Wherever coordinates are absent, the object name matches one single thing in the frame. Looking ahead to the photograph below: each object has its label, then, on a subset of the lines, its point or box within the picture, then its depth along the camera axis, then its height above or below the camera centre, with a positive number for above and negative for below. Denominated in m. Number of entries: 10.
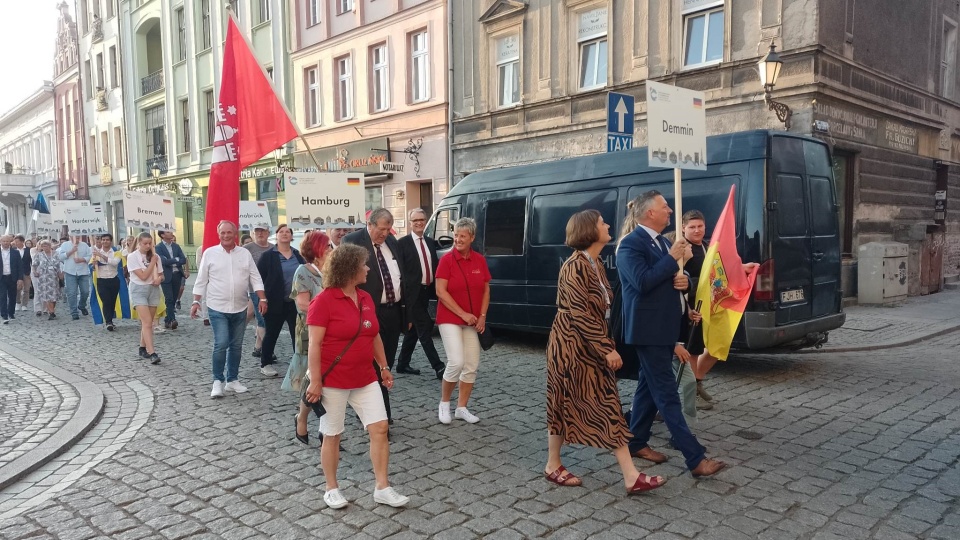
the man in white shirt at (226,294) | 6.61 -0.70
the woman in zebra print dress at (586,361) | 3.91 -0.82
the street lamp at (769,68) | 11.23 +2.40
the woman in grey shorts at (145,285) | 8.73 -0.81
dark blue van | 6.72 -0.01
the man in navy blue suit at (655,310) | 4.02 -0.55
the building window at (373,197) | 21.27 +0.73
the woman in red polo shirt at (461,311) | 5.42 -0.73
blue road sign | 9.06 +1.38
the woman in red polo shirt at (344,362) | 3.75 -0.78
